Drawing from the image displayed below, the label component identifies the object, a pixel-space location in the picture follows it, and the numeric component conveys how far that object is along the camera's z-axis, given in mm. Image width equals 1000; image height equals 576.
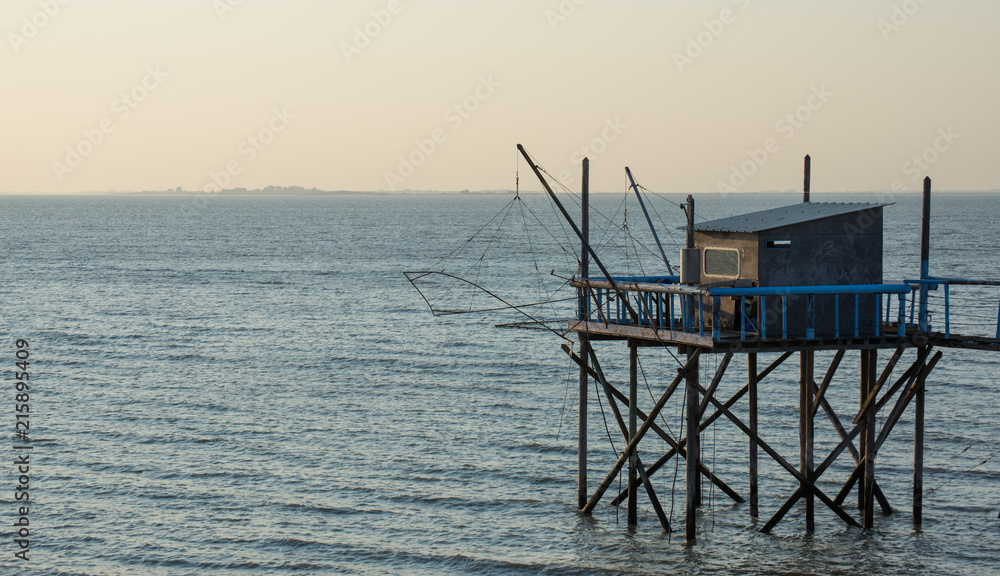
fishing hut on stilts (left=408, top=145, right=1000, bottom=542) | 21984
